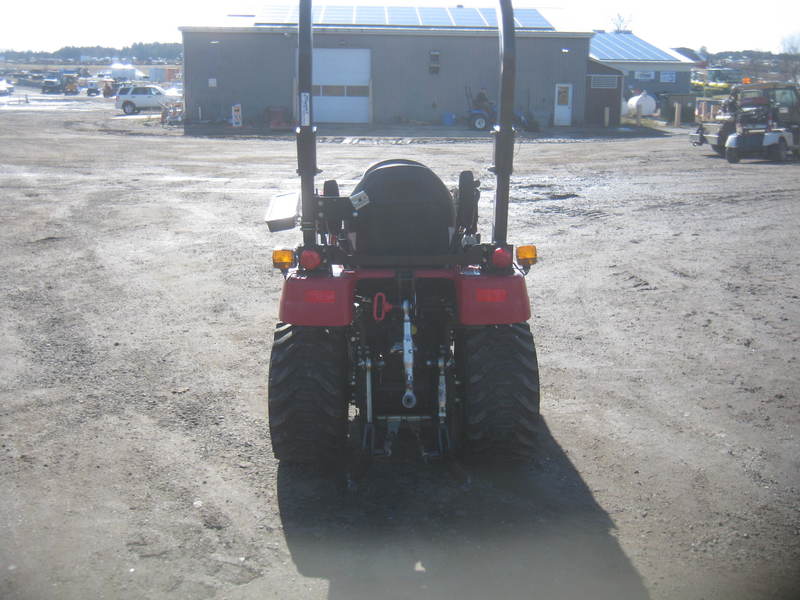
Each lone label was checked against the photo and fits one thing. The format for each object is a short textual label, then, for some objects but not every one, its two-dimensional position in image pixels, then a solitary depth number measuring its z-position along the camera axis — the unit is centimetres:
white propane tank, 4122
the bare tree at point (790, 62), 4869
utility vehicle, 2264
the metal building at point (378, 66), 3656
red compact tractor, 494
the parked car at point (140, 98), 4569
